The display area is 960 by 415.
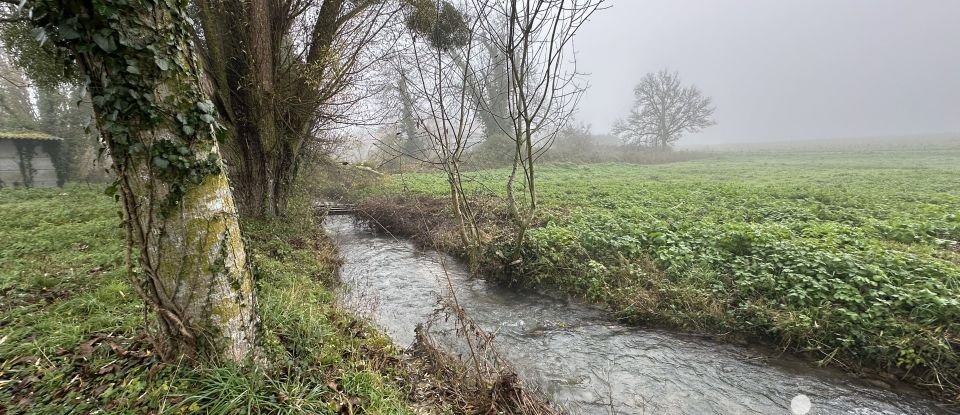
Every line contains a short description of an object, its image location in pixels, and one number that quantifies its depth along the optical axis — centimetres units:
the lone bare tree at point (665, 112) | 3900
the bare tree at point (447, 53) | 773
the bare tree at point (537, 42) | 603
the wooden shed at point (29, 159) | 1648
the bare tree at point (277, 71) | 748
